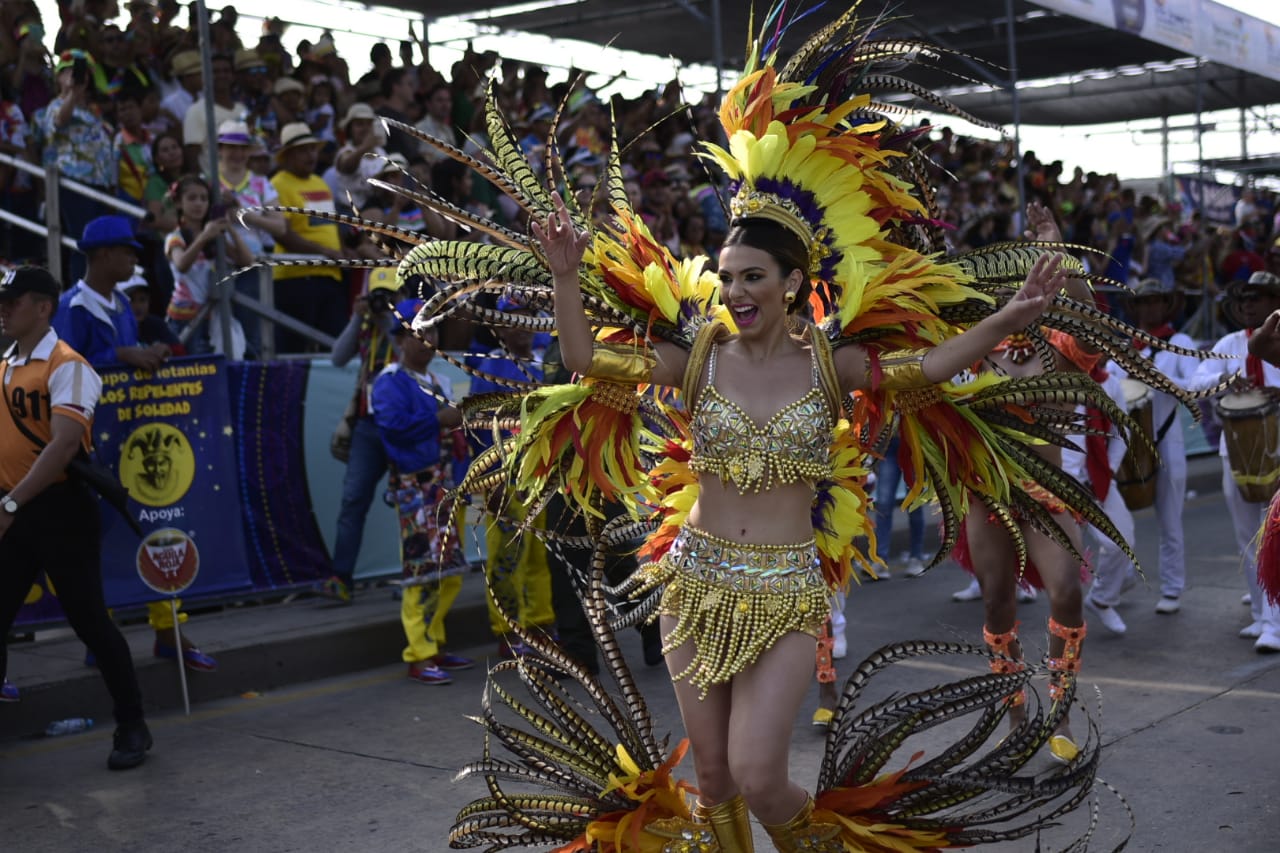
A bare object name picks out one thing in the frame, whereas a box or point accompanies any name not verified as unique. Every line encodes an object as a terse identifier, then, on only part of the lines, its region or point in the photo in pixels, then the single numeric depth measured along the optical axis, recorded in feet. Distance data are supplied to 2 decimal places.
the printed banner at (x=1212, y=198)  68.08
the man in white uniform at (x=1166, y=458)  28.86
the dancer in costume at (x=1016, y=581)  18.80
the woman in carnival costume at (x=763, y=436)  12.56
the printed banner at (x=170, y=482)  23.76
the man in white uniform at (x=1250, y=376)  24.61
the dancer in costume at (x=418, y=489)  24.79
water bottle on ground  22.02
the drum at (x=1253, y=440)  26.48
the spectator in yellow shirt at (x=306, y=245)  32.42
